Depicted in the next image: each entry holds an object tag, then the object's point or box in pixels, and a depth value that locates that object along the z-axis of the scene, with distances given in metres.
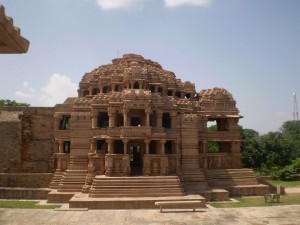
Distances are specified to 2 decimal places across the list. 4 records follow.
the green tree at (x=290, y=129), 74.06
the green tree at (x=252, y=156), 38.16
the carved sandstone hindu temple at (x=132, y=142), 20.09
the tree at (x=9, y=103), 50.55
